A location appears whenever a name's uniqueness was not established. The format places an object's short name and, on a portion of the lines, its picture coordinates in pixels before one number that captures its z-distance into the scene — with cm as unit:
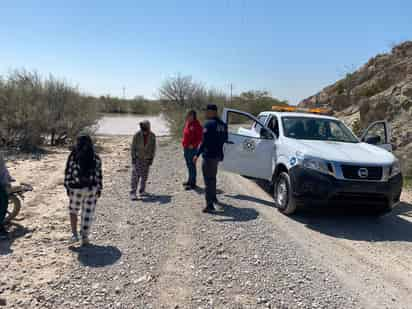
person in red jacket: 751
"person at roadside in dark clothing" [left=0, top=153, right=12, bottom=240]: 491
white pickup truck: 552
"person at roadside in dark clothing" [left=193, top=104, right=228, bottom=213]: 601
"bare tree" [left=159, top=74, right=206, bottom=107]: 2927
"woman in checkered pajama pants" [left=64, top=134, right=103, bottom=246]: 436
